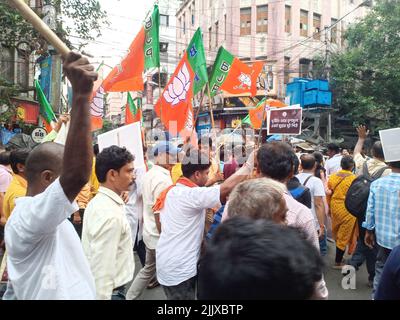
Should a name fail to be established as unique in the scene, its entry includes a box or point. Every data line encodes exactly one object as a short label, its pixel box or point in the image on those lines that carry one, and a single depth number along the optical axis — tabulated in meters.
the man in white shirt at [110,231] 2.70
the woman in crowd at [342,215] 6.24
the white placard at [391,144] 4.11
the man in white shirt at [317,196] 5.91
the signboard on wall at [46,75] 13.90
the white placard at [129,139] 4.04
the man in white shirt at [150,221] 4.73
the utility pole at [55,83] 14.33
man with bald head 1.65
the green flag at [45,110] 6.90
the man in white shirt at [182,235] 3.53
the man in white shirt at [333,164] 9.10
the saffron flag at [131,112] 7.69
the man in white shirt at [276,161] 3.22
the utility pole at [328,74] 24.25
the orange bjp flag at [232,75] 8.16
